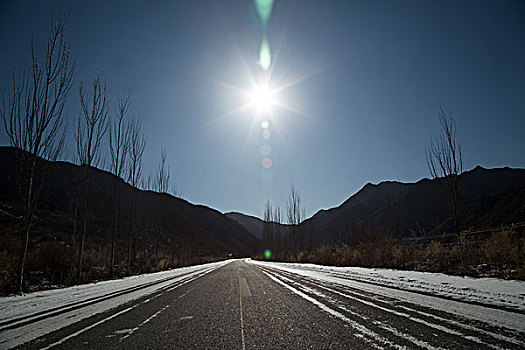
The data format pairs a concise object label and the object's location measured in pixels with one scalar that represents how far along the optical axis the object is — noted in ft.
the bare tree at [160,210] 77.40
